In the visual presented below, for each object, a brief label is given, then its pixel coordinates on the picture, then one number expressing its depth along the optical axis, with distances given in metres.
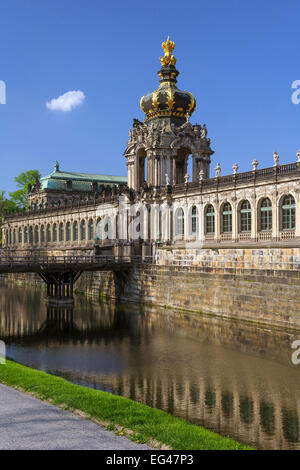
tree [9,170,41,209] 117.25
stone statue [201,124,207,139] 65.88
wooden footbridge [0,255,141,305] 50.53
